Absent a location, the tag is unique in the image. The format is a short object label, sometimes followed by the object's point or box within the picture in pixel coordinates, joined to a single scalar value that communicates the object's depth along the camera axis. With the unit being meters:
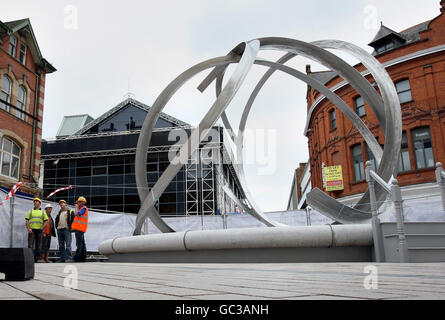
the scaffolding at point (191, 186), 30.69
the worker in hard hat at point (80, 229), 9.96
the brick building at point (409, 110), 22.27
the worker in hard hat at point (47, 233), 10.19
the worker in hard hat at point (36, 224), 10.27
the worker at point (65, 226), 10.42
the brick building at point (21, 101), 21.08
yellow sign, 26.17
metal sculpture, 9.34
